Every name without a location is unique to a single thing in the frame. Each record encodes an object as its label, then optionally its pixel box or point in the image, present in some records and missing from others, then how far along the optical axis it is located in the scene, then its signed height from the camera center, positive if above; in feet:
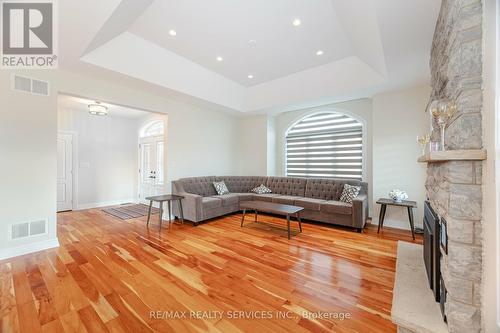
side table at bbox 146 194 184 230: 13.01 -2.20
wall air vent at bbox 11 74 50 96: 9.18 +3.80
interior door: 17.66 -0.66
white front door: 19.44 -0.13
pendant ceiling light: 14.94 +4.29
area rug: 16.14 -3.97
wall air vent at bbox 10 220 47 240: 9.13 -2.98
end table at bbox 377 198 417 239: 11.40 -2.28
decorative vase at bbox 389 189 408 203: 12.05 -1.80
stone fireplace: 3.85 -0.44
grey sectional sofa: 12.87 -2.46
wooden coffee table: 11.65 -2.63
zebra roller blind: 15.64 +1.61
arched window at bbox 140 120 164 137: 19.71 +3.81
